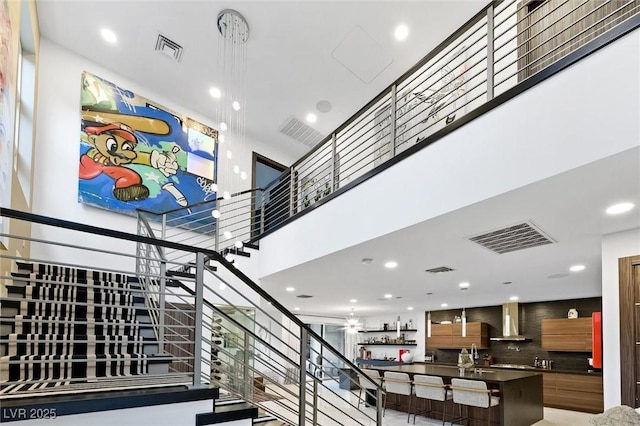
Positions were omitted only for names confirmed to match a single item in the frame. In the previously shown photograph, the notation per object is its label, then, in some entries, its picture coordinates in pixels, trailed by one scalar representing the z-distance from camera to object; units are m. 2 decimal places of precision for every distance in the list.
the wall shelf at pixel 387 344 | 14.24
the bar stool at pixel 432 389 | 7.35
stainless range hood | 10.33
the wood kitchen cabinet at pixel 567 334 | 9.62
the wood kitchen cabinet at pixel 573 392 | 8.90
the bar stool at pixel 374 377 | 8.78
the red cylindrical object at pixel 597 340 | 7.25
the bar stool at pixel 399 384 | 8.07
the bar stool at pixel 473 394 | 6.68
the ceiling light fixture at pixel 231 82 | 6.01
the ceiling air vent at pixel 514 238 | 4.18
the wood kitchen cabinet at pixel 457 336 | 11.91
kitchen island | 6.98
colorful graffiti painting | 6.40
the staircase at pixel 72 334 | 2.71
